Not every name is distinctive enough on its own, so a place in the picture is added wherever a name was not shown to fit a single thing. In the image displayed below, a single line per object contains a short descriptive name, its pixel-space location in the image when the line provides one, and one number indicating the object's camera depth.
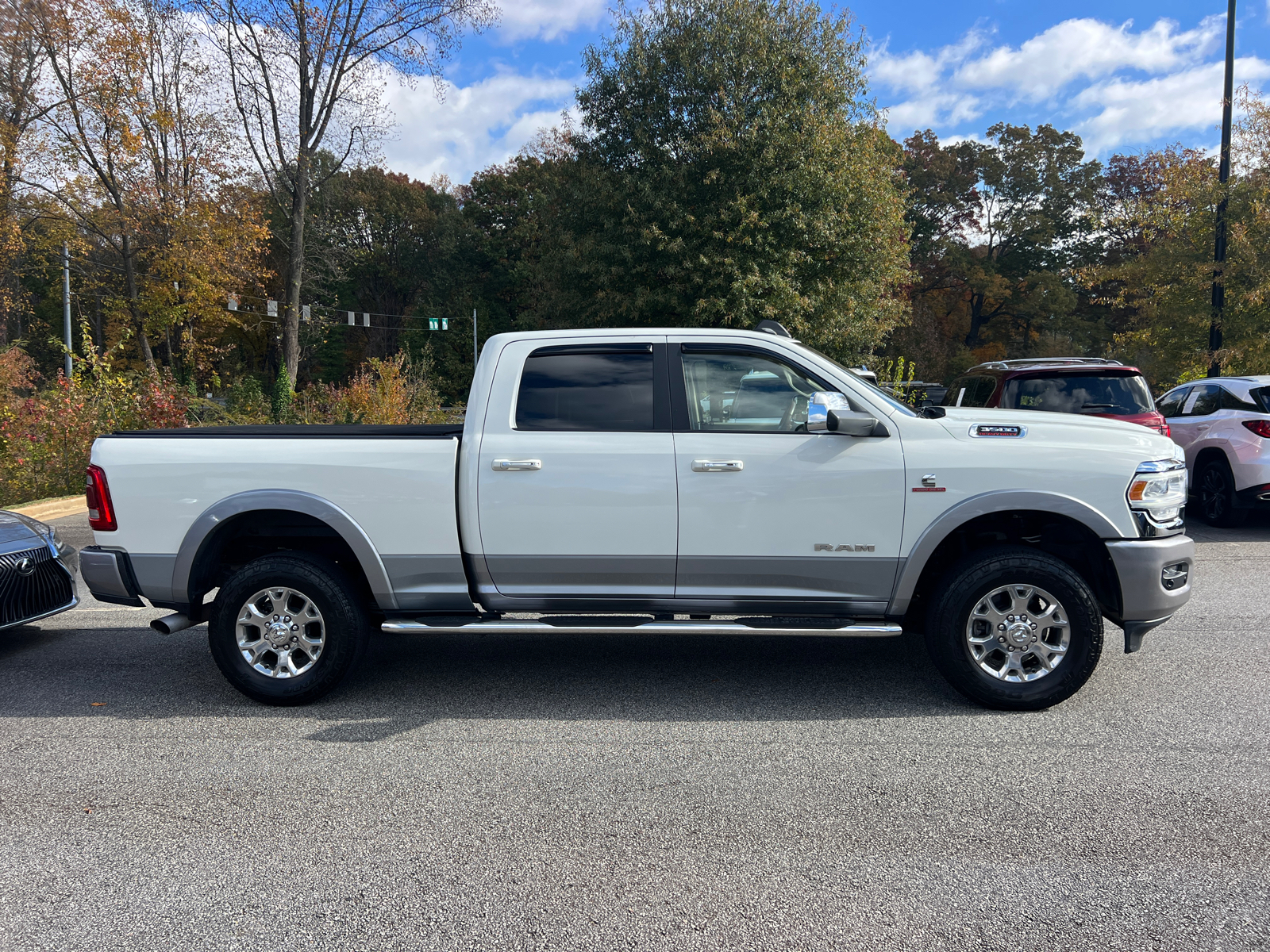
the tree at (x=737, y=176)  21.38
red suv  8.85
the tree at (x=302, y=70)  24.48
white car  9.84
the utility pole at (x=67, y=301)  31.72
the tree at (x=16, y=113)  22.67
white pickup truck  4.66
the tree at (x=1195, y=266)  15.09
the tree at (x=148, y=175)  24.39
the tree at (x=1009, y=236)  53.09
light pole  15.58
